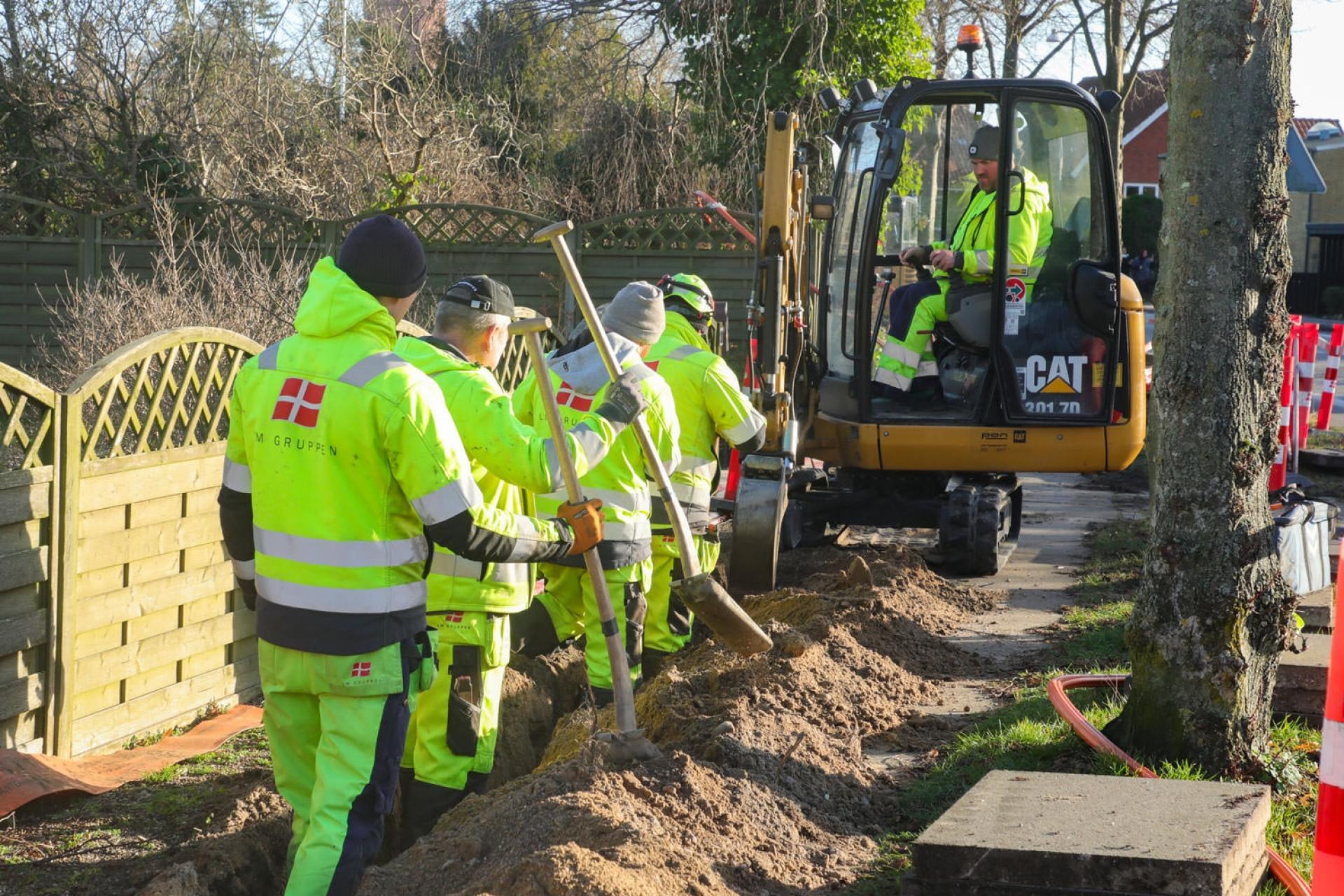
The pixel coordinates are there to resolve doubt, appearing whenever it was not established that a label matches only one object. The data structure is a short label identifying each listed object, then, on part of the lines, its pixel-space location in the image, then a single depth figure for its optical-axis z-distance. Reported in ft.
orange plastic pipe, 12.32
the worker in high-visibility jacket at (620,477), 18.31
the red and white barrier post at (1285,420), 33.88
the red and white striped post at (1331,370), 48.52
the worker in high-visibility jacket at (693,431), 20.39
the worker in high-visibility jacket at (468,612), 14.87
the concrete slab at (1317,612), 20.01
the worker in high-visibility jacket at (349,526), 11.95
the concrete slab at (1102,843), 10.99
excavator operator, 25.86
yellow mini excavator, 25.70
